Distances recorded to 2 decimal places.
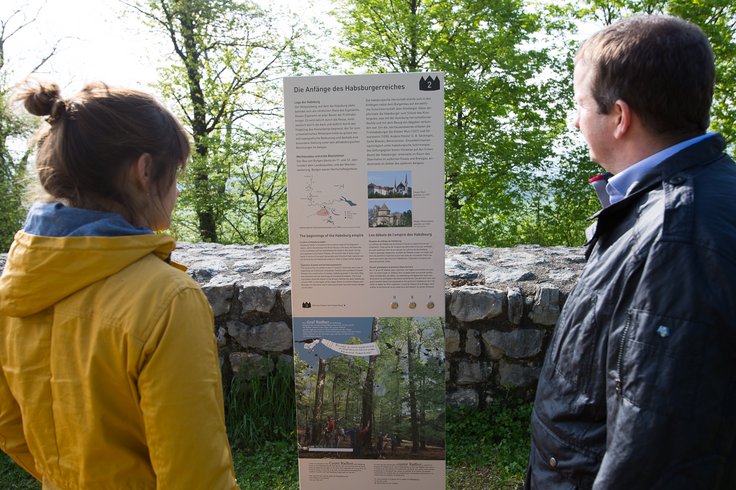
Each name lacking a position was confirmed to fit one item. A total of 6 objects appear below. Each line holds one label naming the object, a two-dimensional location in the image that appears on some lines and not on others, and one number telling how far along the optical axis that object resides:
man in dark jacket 1.14
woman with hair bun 1.20
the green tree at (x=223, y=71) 12.76
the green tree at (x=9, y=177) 9.50
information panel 2.59
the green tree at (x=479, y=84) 11.16
